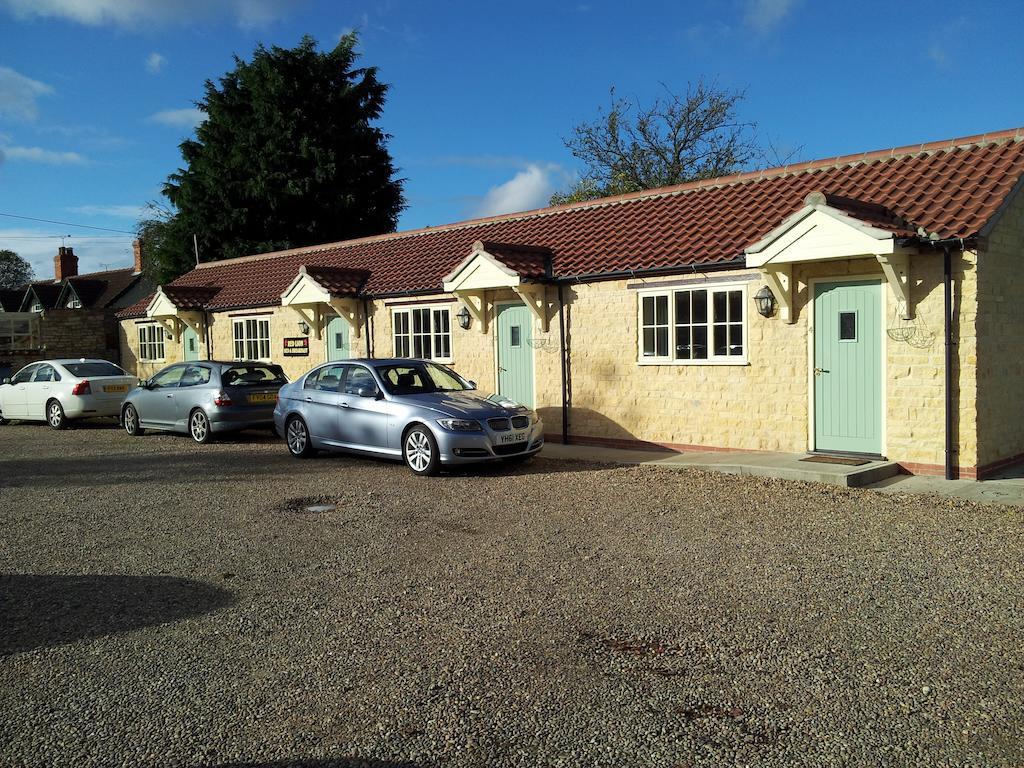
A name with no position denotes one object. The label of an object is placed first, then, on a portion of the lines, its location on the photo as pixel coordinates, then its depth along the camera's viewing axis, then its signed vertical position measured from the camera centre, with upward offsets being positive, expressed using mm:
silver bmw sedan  11141 -924
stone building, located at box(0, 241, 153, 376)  26281 +630
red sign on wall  19969 +81
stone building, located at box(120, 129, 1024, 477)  10375 +456
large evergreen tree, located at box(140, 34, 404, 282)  35906 +7628
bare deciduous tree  38844 +8153
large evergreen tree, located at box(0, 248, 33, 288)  92094 +9100
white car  18188 -750
